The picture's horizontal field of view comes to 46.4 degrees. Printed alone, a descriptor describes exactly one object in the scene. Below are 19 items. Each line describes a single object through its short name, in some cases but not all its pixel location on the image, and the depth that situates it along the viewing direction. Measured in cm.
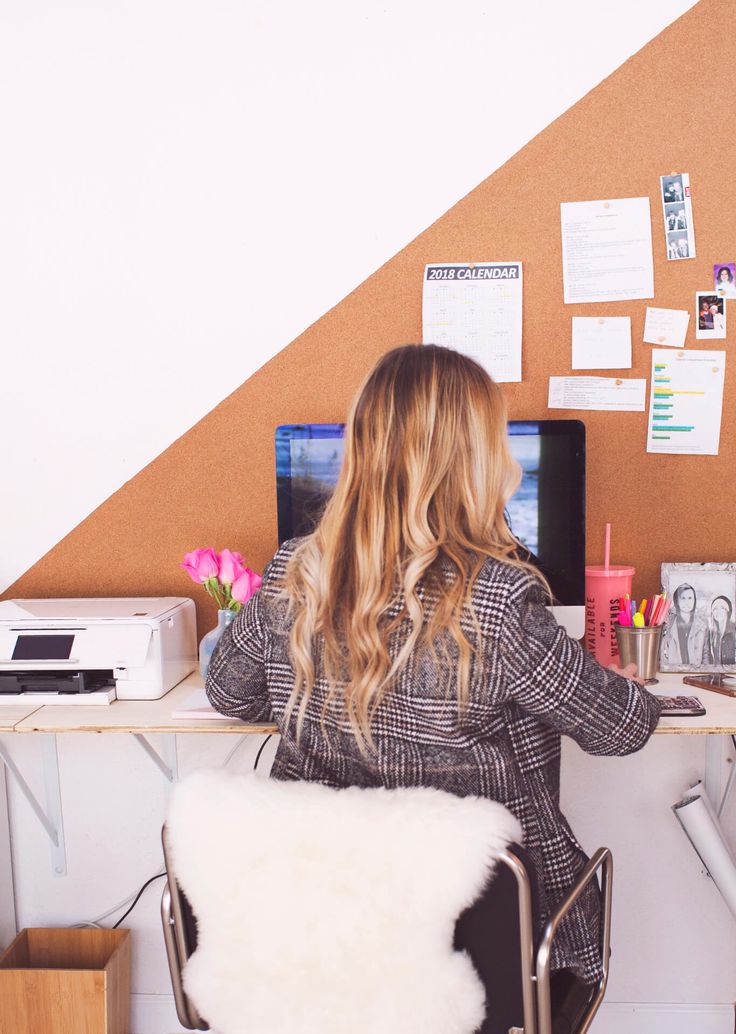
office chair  97
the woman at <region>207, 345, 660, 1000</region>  112
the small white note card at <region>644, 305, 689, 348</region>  194
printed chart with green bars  195
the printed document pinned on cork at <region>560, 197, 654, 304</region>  194
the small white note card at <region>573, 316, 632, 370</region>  196
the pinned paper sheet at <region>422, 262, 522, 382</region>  197
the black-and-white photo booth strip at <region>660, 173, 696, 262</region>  193
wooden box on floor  192
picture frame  186
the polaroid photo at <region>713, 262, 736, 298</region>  193
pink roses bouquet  176
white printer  172
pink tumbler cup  185
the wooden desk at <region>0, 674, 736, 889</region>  148
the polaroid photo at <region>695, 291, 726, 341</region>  194
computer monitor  167
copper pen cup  172
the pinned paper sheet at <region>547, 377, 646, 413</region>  197
